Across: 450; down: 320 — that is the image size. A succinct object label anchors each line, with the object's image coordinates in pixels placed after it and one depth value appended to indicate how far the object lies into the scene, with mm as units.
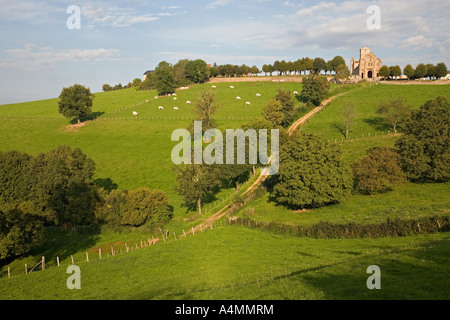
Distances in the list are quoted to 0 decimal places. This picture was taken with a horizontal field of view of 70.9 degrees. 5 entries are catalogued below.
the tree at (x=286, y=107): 94250
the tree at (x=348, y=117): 82250
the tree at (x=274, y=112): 89562
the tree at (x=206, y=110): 92000
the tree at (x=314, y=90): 107875
